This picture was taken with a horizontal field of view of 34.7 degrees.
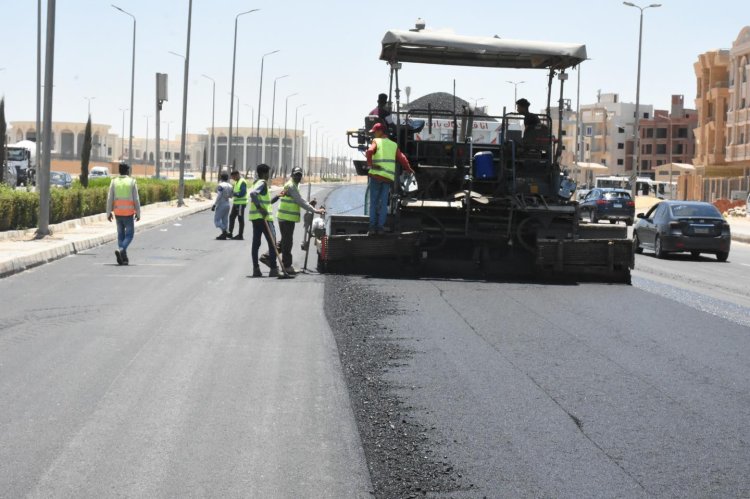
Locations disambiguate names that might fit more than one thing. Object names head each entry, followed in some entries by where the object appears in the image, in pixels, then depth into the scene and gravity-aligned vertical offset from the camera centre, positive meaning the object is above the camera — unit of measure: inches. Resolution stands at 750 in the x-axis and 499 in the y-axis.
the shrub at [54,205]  994.7 -36.4
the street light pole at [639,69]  2369.3 +239.7
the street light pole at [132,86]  2414.0 +171.6
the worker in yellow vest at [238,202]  1088.2 -24.8
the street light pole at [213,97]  3902.6 +255.4
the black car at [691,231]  1059.9 -33.9
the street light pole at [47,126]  988.1 +35.4
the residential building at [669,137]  5570.9 +255.1
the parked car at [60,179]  2660.4 -26.2
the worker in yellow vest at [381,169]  657.0 +6.2
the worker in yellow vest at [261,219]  704.4 -25.8
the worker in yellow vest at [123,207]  786.3 -24.9
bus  3415.4 +15.3
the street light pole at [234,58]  2511.6 +249.5
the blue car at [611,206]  1798.7 -25.6
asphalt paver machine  686.5 -9.5
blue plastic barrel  694.5 +10.8
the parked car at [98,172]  3783.5 -8.9
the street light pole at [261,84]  3191.4 +262.3
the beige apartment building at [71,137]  7214.6 +192.9
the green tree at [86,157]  2065.1 +20.8
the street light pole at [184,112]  2023.9 +105.7
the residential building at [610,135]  6122.1 +274.6
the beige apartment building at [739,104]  3058.6 +234.9
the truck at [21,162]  2647.6 +9.1
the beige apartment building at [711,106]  3339.1 +250.8
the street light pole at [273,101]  3914.9 +247.9
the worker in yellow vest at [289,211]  701.3 -20.4
